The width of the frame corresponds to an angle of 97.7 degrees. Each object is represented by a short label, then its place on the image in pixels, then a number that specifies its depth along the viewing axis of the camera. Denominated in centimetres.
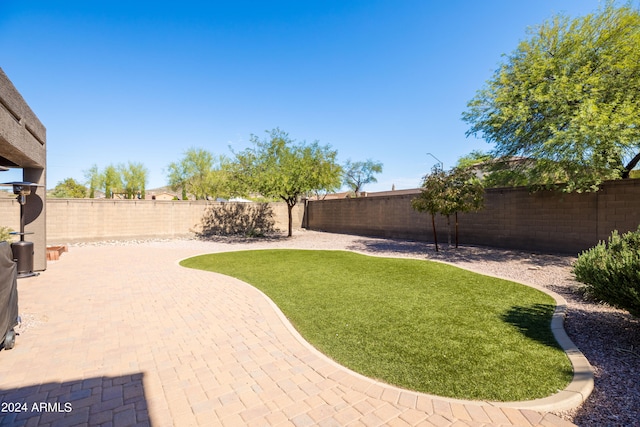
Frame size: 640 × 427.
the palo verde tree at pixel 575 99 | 807
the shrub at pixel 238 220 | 2023
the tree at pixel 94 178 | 4144
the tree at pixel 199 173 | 4116
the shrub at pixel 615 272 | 364
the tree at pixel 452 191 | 1117
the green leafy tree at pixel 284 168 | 1566
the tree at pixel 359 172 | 5328
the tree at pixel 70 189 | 4097
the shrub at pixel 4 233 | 782
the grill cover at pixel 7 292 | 361
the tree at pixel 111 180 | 4084
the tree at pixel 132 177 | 4125
